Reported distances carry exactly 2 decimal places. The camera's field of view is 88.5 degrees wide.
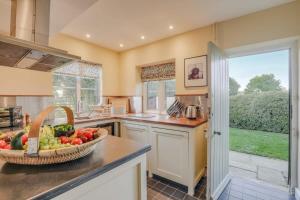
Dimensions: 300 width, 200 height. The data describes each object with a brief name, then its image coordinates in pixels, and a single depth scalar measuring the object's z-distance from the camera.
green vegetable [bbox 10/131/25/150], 0.78
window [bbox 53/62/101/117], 2.90
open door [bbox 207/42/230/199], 1.71
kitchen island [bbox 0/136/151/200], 0.62
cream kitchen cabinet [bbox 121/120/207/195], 1.97
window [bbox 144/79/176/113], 3.23
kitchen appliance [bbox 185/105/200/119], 2.46
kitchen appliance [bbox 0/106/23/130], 1.98
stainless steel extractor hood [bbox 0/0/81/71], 1.14
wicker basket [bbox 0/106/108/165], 0.72
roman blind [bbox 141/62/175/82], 3.14
